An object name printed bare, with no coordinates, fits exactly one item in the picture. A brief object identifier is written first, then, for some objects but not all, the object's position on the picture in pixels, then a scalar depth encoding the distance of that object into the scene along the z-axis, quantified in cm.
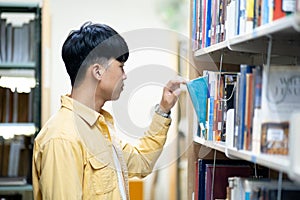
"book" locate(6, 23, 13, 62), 312
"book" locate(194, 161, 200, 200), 214
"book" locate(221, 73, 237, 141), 190
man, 190
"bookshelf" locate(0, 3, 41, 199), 310
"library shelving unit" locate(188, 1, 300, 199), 138
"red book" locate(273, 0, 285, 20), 149
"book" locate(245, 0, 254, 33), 164
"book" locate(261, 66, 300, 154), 150
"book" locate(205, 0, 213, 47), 204
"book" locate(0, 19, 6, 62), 312
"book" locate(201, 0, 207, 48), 207
